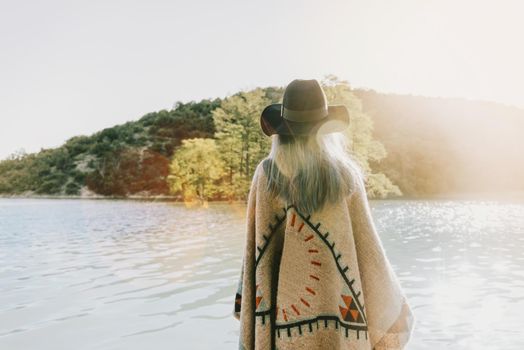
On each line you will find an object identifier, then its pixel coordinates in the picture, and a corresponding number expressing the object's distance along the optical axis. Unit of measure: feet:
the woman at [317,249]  7.92
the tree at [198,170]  168.14
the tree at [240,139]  155.43
